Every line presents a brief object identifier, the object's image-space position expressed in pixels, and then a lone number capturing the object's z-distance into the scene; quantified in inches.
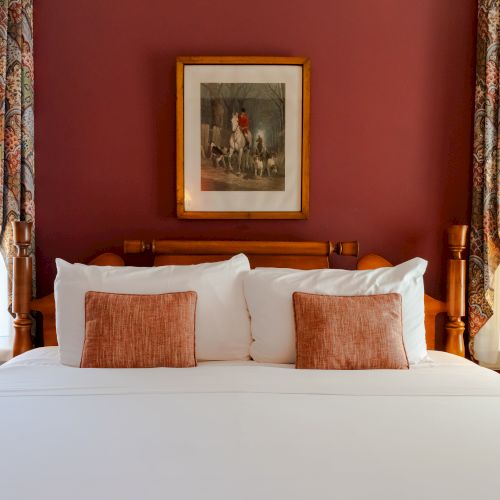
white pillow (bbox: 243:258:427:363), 81.4
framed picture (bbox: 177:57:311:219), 100.0
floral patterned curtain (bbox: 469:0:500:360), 96.0
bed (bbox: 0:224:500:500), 40.7
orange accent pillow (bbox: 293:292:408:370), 75.5
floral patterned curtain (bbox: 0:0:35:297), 95.3
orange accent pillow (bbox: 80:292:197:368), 75.9
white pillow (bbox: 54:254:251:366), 81.6
